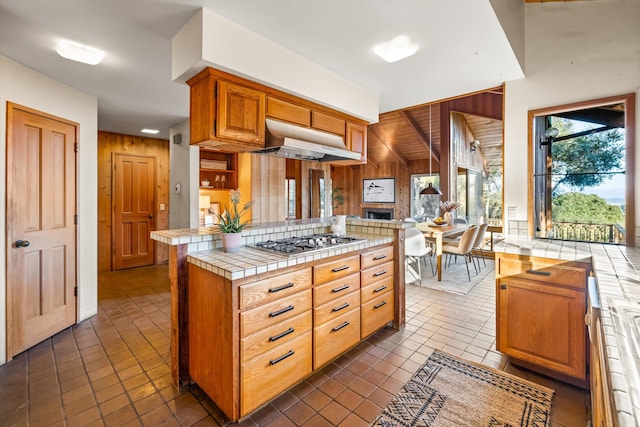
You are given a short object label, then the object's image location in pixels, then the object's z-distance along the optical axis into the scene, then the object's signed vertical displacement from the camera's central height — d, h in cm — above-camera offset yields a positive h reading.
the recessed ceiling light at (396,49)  215 +126
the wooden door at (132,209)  500 +7
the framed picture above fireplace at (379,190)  915 +70
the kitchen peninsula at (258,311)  159 -63
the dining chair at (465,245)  436 -52
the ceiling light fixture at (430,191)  561 +40
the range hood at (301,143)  226 +58
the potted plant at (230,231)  202 -13
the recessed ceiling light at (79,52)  212 +121
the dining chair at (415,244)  434 -49
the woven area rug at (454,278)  412 -105
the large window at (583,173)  240 +33
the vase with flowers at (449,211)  515 +1
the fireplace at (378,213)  923 -4
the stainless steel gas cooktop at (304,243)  204 -25
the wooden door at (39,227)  234 -12
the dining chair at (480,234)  464 -38
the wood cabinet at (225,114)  201 +72
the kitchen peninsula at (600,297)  65 -37
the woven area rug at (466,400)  165 -118
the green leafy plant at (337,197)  1046 +54
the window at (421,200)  863 +35
